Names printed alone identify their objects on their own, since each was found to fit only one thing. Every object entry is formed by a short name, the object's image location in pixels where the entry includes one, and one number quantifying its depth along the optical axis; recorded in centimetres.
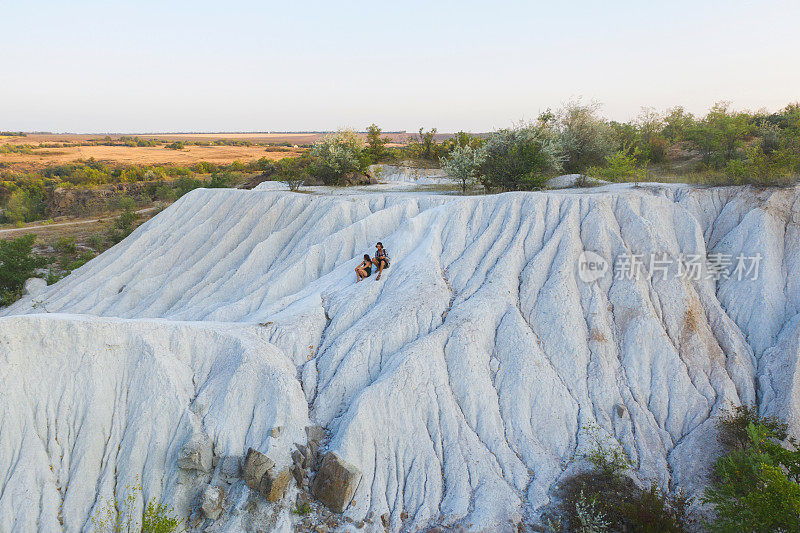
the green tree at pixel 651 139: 3266
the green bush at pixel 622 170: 2130
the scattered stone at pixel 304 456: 980
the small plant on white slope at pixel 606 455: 992
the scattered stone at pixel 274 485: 902
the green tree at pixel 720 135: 2628
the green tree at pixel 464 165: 2338
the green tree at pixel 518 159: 2214
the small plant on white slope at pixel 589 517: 859
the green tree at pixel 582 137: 2656
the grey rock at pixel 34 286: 2331
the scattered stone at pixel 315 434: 1033
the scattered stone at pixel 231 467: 957
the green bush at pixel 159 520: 817
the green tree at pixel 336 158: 3069
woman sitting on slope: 1514
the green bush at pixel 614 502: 866
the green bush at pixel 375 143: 3947
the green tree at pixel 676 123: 3900
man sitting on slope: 1498
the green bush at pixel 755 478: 702
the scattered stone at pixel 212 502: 882
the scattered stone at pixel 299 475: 952
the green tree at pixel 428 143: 3991
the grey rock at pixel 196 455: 943
